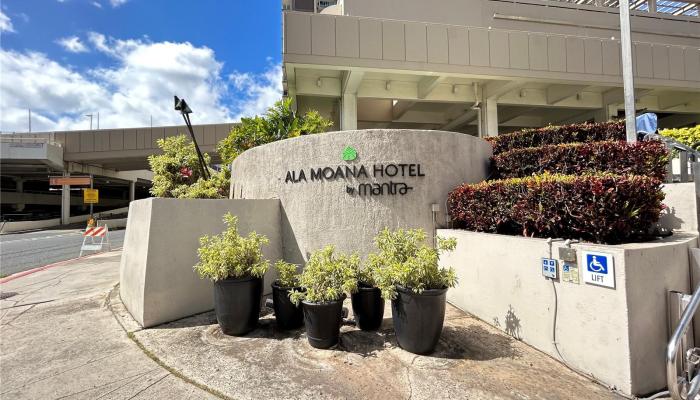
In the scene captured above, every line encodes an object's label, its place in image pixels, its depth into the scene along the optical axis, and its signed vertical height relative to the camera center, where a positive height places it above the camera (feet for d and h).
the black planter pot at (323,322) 13.17 -4.35
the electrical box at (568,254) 11.86 -1.65
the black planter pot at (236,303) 14.58 -3.93
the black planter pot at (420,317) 12.48 -4.02
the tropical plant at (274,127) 31.58 +7.94
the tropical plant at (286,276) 15.05 -2.86
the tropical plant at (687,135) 25.33 +5.49
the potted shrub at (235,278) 14.52 -2.84
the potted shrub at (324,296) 13.21 -3.34
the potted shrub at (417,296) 12.50 -3.18
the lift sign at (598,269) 10.74 -2.02
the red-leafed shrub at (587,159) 16.33 +2.62
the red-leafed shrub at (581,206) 12.25 +0.03
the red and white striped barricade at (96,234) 40.80 -2.48
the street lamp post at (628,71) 17.88 +7.18
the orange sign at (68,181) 95.86 +9.88
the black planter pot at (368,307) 14.71 -4.23
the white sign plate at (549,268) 12.44 -2.23
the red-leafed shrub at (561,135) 24.49 +5.37
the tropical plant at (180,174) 31.48 +4.16
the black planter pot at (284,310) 15.06 -4.43
